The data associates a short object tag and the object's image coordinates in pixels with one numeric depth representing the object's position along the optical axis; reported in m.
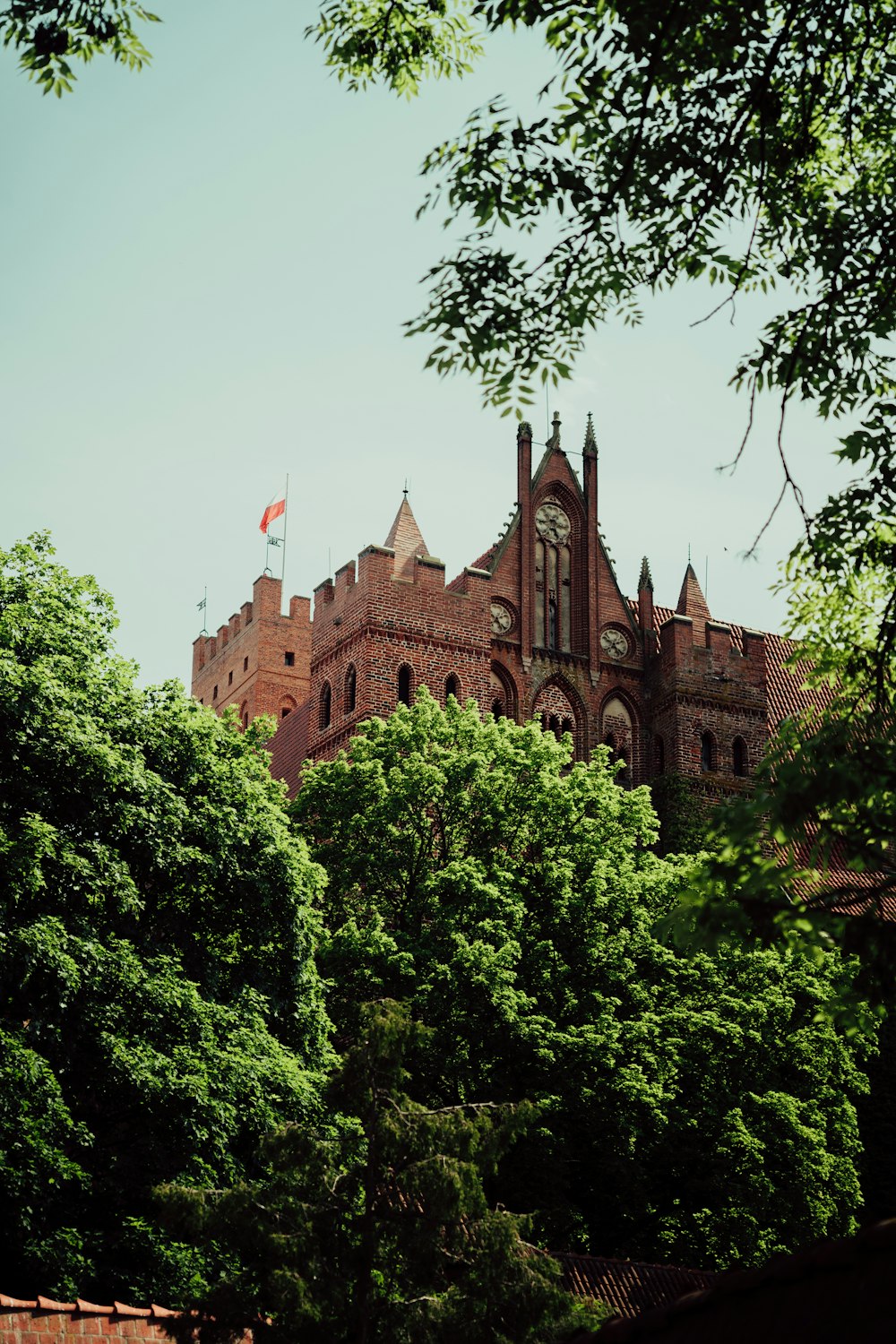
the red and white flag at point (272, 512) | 57.19
